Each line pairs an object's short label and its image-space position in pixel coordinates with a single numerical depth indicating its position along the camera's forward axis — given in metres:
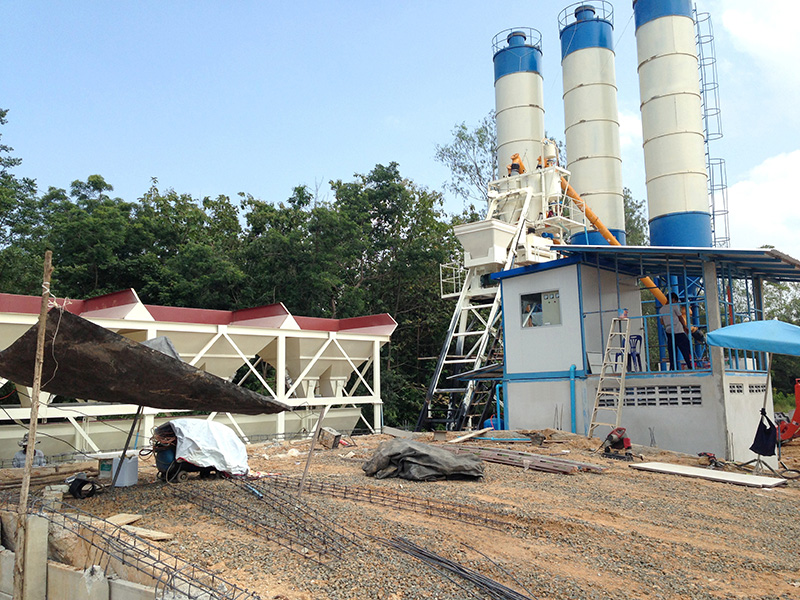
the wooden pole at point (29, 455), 5.84
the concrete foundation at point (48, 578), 5.40
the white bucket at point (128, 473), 9.53
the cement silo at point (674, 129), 22.84
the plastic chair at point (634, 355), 16.72
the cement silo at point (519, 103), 28.70
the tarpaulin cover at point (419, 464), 10.57
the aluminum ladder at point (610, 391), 14.13
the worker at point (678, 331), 16.91
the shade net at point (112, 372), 7.14
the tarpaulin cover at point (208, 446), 9.70
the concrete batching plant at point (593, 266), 14.45
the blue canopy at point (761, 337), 11.50
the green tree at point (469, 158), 40.34
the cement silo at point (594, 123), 26.14
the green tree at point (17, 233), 25.97
